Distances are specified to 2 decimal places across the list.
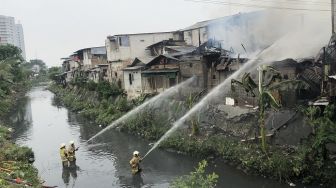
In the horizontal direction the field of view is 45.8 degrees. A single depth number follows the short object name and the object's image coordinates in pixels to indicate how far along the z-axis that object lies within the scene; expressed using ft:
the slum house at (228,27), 126.52
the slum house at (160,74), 108.44
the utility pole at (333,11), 74.08
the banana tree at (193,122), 81.02
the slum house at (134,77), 125.14
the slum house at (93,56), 196.82
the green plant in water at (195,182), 33.91
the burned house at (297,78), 72.59
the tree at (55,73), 303.60
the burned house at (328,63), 65.99
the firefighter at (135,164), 68.46
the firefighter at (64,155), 77.77
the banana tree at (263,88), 60.08
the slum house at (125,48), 148.97
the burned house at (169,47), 130.39
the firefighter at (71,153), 78.05
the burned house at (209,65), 89.57
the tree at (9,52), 255.50
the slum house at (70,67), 235.89
